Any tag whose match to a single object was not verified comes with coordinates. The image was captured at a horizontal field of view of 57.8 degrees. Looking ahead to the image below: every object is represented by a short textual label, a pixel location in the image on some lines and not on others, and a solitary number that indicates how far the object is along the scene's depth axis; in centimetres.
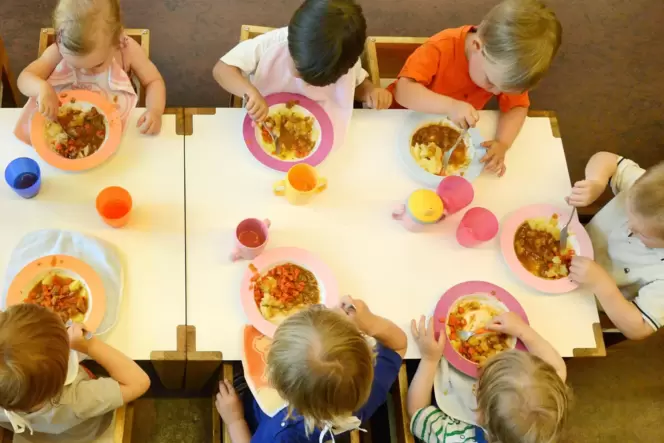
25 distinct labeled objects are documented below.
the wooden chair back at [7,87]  178
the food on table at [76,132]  145
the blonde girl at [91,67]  143
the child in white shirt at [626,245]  142
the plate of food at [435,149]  157
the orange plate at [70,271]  126
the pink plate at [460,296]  140
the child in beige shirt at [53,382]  105
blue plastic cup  135
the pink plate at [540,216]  148
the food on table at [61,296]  127
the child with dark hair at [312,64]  133
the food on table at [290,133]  154
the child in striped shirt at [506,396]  117
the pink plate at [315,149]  151
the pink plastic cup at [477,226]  148
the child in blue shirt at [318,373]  107
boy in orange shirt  145
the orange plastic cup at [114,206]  136
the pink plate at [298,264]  134
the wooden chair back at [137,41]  163
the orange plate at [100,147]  141
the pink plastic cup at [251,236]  137
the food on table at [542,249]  151
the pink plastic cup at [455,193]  150
